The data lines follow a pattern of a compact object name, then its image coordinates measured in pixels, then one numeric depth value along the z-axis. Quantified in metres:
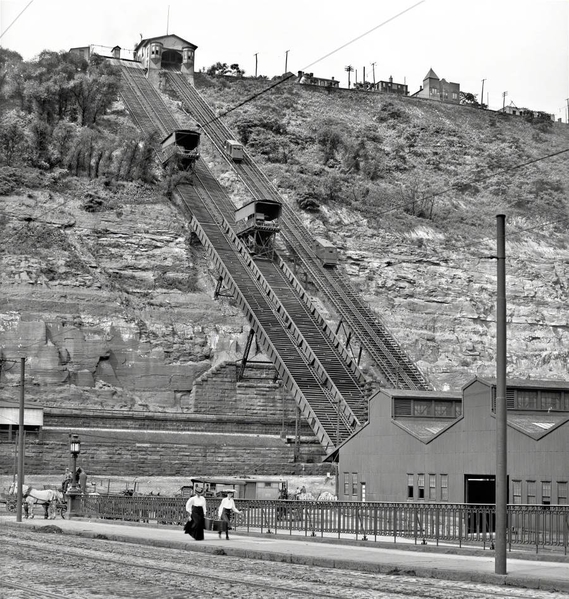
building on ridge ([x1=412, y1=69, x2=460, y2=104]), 151.88
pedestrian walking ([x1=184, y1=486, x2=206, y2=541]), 29.67
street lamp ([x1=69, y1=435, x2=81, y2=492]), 43.80
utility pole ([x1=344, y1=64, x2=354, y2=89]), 156.38
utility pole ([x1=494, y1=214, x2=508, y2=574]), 21.17
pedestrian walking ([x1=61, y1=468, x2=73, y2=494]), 48.34
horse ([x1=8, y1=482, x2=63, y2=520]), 42.44
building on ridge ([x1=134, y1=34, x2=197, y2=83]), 123.50
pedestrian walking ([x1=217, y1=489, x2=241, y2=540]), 31.27
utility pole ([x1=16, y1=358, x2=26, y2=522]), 39.59
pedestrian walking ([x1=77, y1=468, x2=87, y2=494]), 45.44
